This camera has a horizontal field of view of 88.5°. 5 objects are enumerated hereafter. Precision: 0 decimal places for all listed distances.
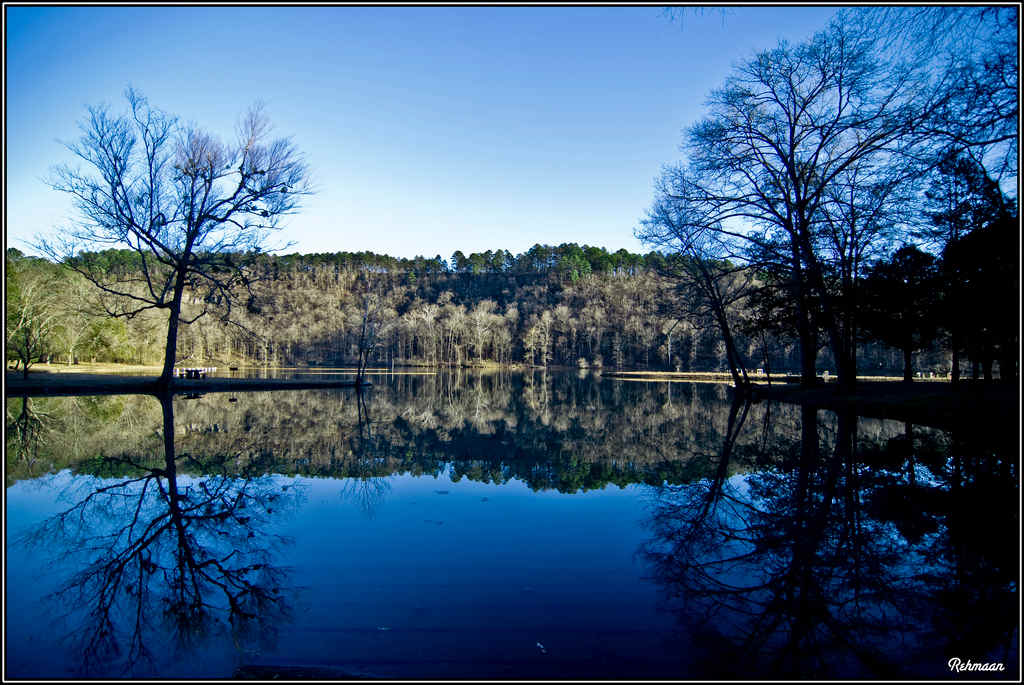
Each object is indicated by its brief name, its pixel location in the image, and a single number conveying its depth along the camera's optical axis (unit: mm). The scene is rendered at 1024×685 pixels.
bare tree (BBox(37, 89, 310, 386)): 22781
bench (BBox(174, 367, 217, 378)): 34331
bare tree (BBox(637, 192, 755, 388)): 24359
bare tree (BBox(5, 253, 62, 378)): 31453
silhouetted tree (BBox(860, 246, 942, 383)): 19391
